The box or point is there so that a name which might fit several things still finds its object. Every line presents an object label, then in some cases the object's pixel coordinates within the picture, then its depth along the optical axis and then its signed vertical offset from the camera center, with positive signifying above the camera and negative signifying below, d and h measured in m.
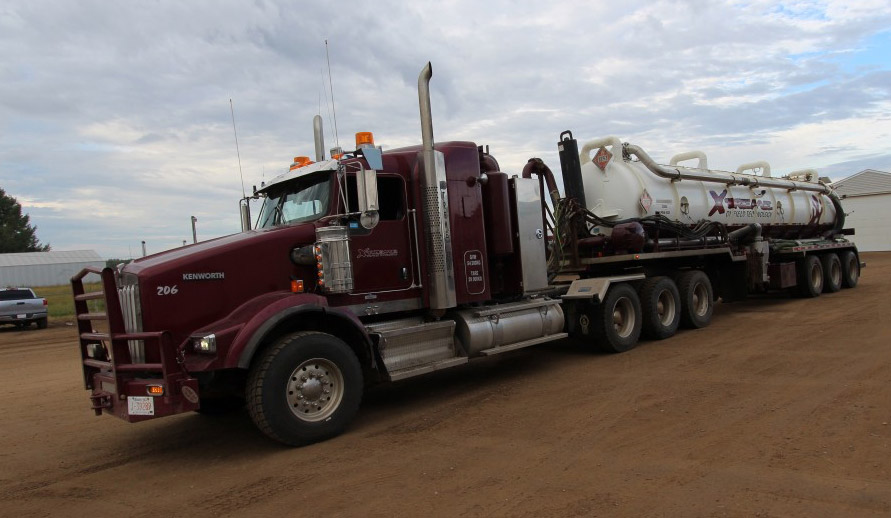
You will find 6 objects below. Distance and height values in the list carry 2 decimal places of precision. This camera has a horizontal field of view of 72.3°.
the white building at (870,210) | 38.31 +0.01
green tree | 74.81 +7.58
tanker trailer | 9.78 -0.17
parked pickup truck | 20.09 -0.60
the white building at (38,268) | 56.28 +1.97
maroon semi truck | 5.32 -0.35
